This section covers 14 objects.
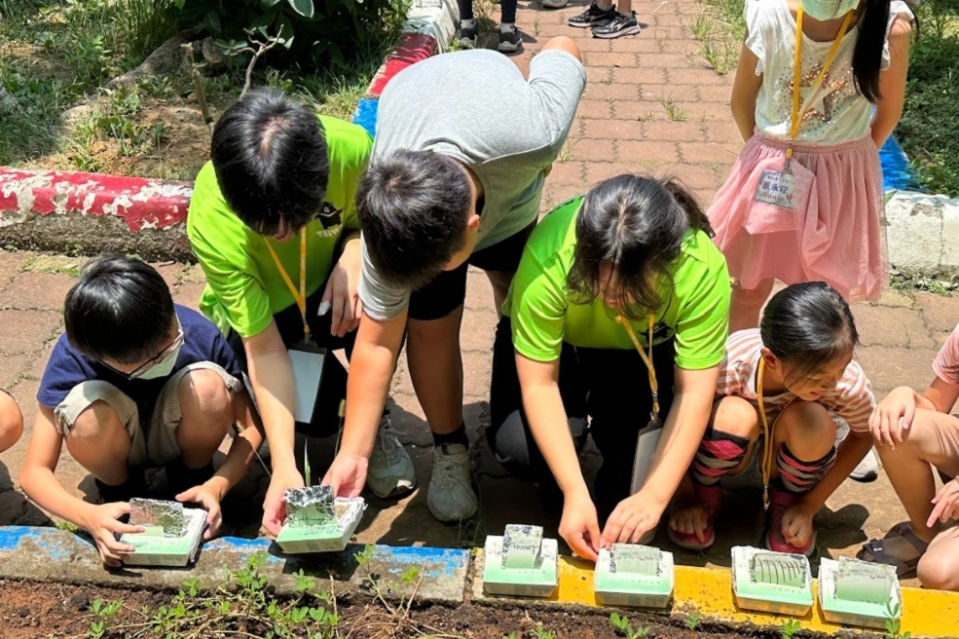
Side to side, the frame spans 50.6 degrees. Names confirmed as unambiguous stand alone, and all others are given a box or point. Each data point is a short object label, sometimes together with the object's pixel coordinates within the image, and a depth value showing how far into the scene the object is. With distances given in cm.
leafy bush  453
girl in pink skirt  257
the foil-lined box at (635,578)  196
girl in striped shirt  216
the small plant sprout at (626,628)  193
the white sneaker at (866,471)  274
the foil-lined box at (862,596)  193
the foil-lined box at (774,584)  195
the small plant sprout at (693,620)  194
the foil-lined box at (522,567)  200
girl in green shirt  204
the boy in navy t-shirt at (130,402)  218
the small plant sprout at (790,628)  191
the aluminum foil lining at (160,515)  214
